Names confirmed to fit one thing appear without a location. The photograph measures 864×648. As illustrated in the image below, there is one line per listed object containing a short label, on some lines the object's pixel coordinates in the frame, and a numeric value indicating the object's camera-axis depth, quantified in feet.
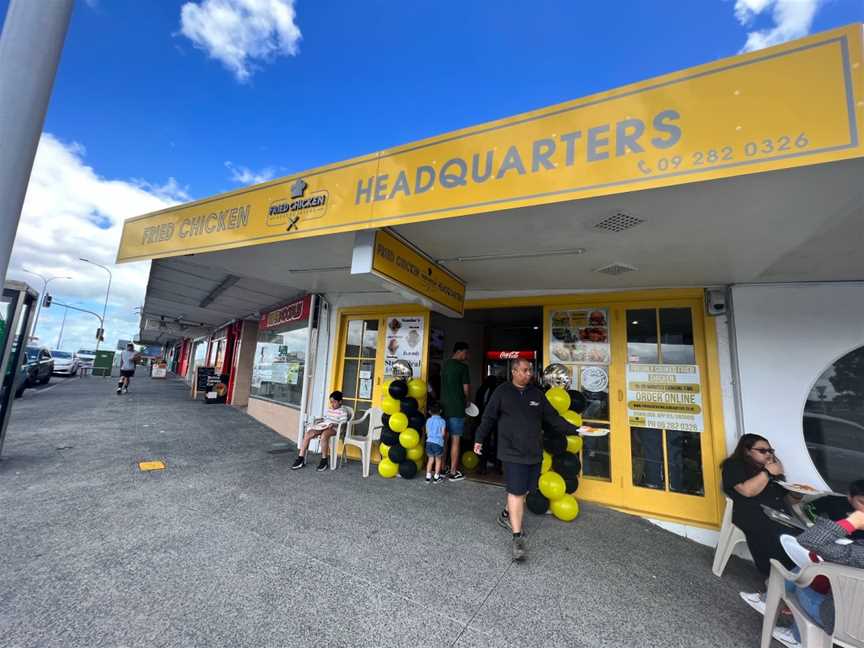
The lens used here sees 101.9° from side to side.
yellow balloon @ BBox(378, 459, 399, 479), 14.07
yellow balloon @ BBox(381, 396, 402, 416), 14.49
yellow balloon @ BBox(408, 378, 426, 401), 14.89
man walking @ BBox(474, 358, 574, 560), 8.82
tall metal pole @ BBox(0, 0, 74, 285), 3.86
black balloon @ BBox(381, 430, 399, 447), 14.23
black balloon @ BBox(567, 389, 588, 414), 12.02
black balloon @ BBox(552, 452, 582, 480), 11.13
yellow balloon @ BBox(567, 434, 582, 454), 11.32
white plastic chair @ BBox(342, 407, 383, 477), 14.29
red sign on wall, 20.62
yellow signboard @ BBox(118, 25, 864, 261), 4.96
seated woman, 7.45
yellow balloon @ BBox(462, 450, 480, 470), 15.38
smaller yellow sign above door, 8.96
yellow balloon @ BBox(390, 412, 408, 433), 13.98
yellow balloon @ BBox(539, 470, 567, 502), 10.86
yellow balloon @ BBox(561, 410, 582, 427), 11.37
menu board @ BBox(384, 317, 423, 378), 16.33
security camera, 11.28
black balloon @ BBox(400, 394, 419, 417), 14.24
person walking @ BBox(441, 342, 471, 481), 14.33
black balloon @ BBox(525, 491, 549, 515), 10.96
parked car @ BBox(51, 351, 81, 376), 55.16
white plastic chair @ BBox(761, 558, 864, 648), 4.76
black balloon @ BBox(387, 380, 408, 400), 14.44
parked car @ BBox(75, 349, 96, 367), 80.23
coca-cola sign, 21.77
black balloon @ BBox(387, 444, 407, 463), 13.99
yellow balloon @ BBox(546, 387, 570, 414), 11.64
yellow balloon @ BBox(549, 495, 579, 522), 10.74
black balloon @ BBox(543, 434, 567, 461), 11.14
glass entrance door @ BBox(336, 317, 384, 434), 17.53
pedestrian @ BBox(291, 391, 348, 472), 14.76
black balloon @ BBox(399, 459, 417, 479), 13.88
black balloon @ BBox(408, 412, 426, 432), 14.25
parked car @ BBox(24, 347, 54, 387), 35.78
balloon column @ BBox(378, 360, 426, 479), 14.01
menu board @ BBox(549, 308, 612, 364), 13.05
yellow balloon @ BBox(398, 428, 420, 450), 13.94
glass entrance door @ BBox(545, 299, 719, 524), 11.29
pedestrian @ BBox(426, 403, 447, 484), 13.84
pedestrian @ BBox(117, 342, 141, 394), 36.14
